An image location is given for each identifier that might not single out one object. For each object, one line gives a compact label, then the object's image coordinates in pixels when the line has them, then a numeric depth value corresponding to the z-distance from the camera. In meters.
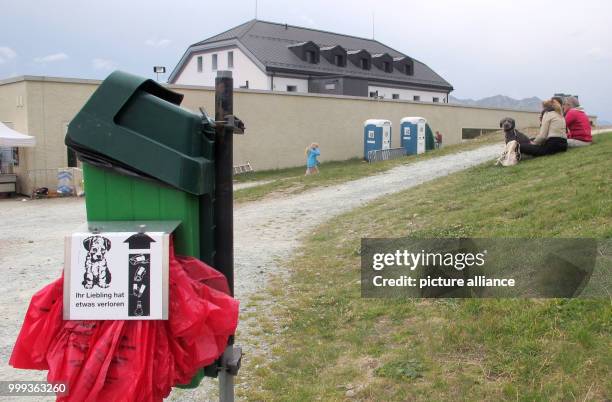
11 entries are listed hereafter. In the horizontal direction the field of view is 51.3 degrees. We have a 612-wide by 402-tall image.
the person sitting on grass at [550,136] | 12.52
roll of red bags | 2.33
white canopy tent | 20.64
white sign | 2.38
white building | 51.81
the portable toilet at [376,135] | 29.78
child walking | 23.46
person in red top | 13.07
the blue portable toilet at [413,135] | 30.96
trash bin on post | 2.58
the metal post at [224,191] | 2.75
